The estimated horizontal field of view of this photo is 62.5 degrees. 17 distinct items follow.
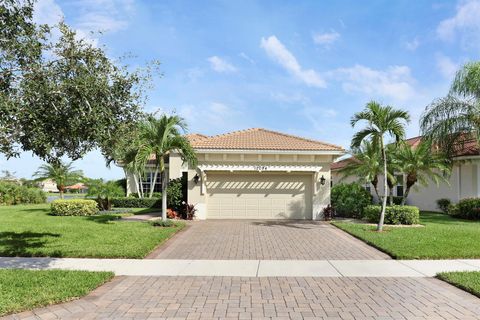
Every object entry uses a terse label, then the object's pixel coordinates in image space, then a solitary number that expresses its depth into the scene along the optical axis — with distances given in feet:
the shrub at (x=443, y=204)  76.37
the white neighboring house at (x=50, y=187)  237.25
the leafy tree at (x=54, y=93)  23.32
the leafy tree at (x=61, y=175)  105.81
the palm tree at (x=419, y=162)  65.05
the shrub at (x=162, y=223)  53.60
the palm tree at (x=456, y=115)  64.44
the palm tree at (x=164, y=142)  55.11
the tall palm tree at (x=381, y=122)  49.67
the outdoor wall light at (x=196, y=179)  66.08
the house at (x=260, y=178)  65.46
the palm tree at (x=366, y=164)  65.57
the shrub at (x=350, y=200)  69.62
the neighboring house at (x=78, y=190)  184.79
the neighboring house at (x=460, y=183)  71.20
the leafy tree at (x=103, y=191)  86.38
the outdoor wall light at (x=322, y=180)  66.71
